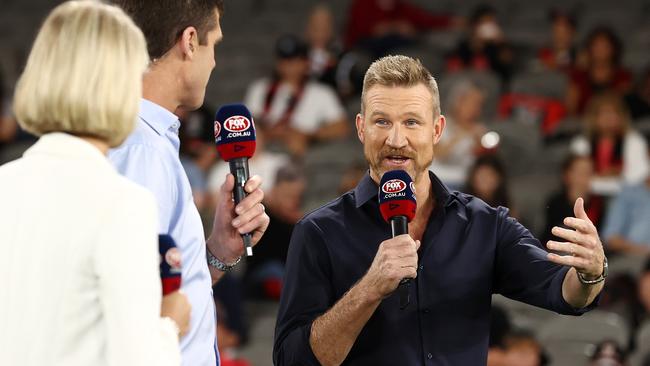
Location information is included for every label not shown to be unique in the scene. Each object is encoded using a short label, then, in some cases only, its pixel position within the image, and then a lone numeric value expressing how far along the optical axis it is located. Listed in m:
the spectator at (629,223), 12.03
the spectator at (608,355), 9.80
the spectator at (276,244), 12.41
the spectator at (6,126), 15.26
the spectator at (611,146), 12.65
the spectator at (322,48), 15.31
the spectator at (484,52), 15.06
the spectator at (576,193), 12.10
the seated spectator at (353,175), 12.66
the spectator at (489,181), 11.88
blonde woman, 3.68
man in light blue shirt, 4.62
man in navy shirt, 5.22
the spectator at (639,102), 13.58
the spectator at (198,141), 14.34
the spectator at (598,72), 13.90
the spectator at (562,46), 14.98
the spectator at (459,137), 13.04
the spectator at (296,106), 14.62
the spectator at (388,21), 16.15
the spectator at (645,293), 10.80
